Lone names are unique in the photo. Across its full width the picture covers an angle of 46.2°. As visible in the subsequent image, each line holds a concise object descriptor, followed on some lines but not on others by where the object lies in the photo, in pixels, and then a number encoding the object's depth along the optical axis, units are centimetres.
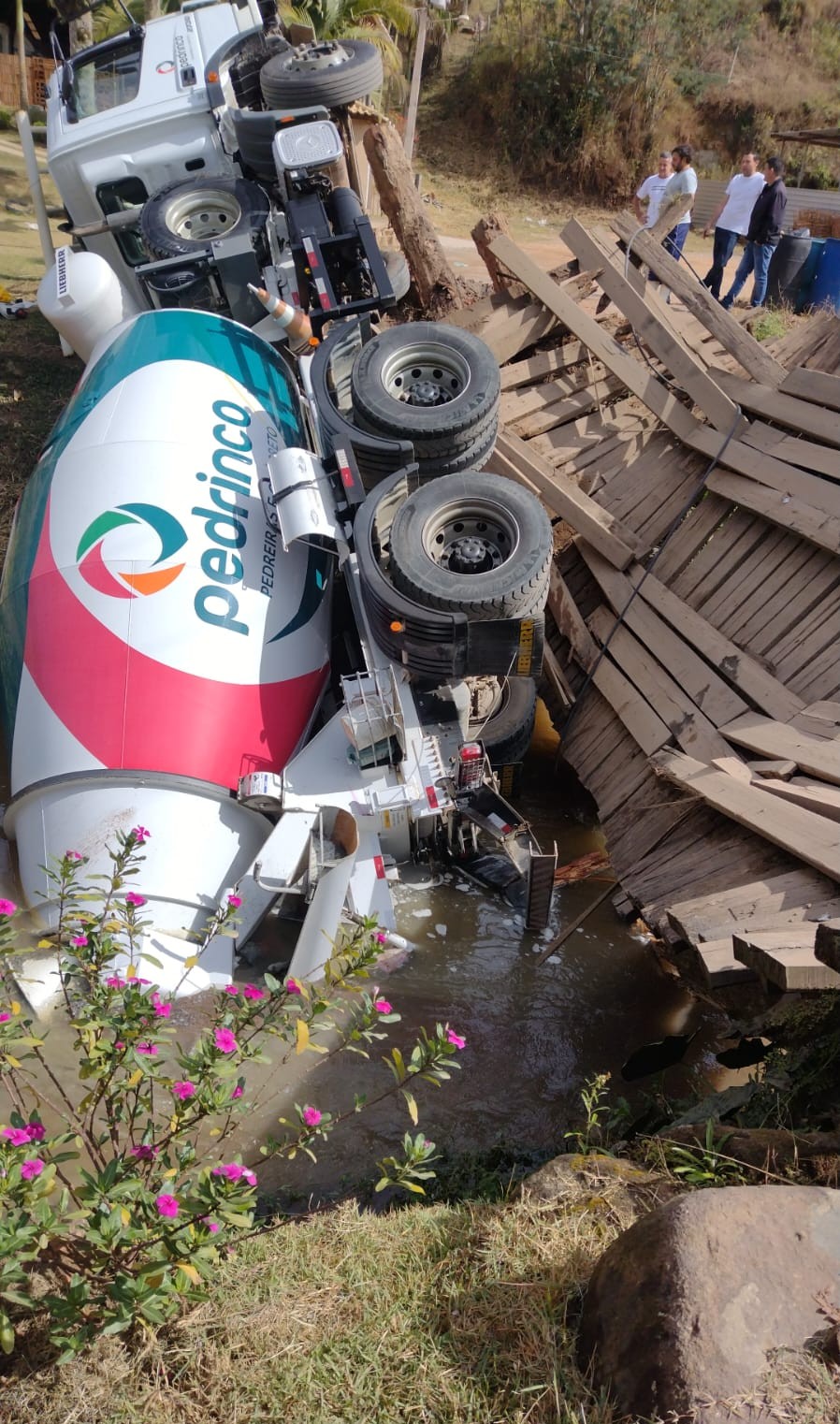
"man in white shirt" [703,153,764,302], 1083
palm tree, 1762
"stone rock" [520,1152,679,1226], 378
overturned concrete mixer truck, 568
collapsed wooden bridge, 529
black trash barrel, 1229
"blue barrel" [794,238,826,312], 1232
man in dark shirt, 1059
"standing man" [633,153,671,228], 1104
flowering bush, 288
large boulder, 275
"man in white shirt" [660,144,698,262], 1071
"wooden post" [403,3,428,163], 1568
